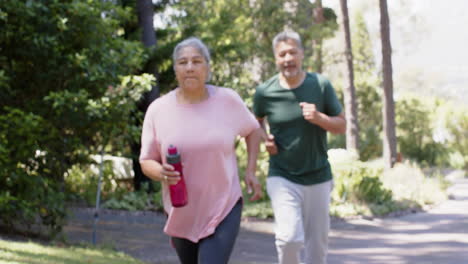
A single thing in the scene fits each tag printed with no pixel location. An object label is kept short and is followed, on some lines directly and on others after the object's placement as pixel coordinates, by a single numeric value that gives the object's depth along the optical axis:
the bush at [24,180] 8.73
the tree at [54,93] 8.82
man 4.99
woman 3.72
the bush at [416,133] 28.42
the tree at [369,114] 27.91
